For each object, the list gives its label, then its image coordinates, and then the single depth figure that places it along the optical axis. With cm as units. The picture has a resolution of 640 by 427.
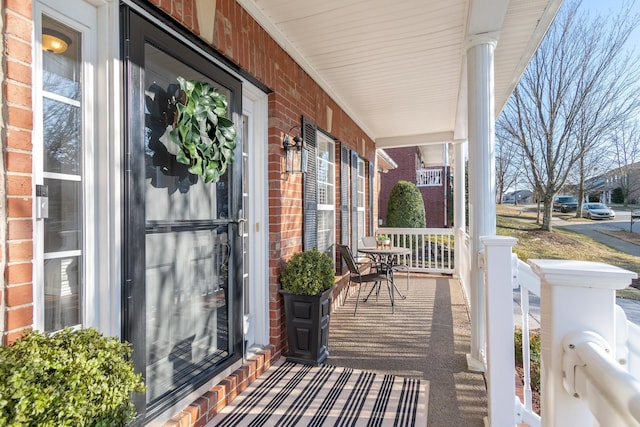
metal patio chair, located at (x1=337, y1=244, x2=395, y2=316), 440
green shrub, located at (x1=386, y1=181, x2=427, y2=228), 881
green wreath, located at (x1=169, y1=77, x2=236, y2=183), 186
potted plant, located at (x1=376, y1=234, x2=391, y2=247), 627
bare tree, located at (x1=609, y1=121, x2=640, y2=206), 693
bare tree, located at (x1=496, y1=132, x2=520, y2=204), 882
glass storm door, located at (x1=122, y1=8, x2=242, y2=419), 163
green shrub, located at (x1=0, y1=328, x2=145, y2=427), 89
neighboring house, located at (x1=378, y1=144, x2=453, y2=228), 1481
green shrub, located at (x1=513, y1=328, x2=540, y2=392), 295
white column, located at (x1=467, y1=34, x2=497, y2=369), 272
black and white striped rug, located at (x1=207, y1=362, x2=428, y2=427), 209
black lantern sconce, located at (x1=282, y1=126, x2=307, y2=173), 312
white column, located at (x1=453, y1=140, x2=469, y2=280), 651
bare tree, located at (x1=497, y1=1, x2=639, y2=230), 711
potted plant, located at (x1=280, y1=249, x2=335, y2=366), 279
